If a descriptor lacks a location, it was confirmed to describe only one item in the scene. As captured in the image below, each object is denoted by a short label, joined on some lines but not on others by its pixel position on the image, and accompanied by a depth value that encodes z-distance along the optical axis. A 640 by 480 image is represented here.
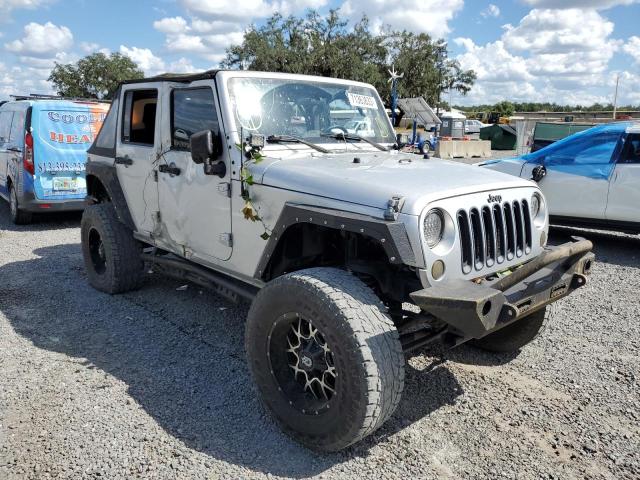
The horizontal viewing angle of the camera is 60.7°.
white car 7.14
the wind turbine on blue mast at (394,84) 17.13
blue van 8.43
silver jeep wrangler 2.76
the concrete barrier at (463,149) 20.79
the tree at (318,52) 40.53
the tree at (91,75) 42.94
